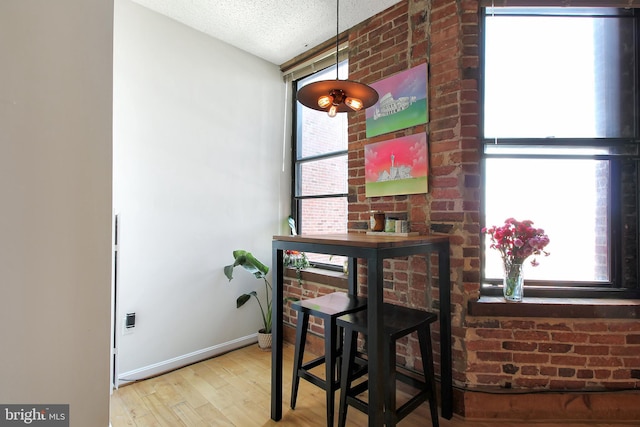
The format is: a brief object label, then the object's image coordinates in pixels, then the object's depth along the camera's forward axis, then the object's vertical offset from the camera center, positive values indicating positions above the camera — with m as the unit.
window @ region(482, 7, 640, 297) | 1.93 +0.50
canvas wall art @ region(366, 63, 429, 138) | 2.12 +0.84
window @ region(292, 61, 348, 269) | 2.89 +0.47
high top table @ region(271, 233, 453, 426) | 1.38 -0.40
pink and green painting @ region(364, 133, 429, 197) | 2.10 +0.37
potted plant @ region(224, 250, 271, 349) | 2.67 -0.72
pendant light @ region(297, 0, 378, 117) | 1.51 +0.63
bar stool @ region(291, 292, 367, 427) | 1.65 -0.67
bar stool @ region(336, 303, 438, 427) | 1.50 -0.76
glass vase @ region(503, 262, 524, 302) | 1.86 -0.40
